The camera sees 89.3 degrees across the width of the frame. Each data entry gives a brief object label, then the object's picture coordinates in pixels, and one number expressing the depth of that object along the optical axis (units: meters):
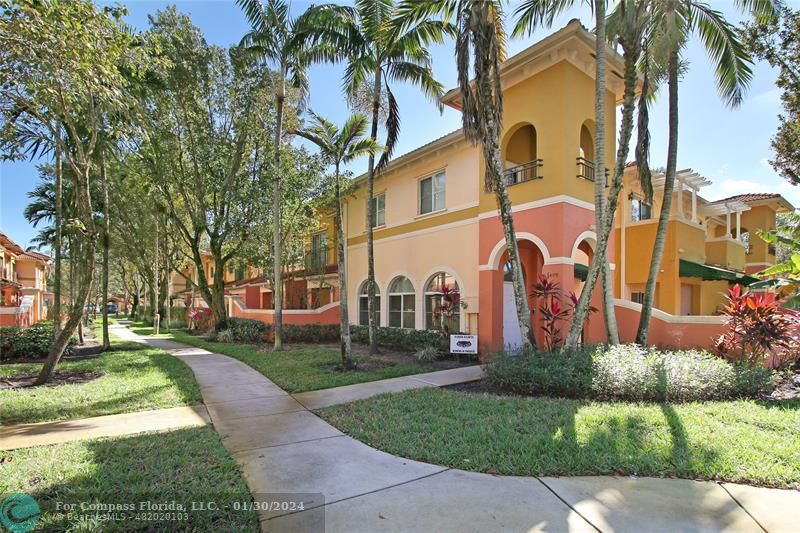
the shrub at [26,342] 12.94
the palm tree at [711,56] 10.19
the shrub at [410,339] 13.46
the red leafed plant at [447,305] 13.41
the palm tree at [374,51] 12.29
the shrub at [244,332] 17.88
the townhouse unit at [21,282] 20.53
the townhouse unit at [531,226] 11.20
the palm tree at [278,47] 13.28
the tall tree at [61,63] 5.93
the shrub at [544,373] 7.53
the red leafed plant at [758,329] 8.59
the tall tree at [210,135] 15.35
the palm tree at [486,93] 8.83
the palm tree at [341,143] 11.05
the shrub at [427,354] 12.59
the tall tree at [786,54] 11.85
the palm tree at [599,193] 8.84
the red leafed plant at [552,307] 10.55
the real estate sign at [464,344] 11.89
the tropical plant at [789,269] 9.37
